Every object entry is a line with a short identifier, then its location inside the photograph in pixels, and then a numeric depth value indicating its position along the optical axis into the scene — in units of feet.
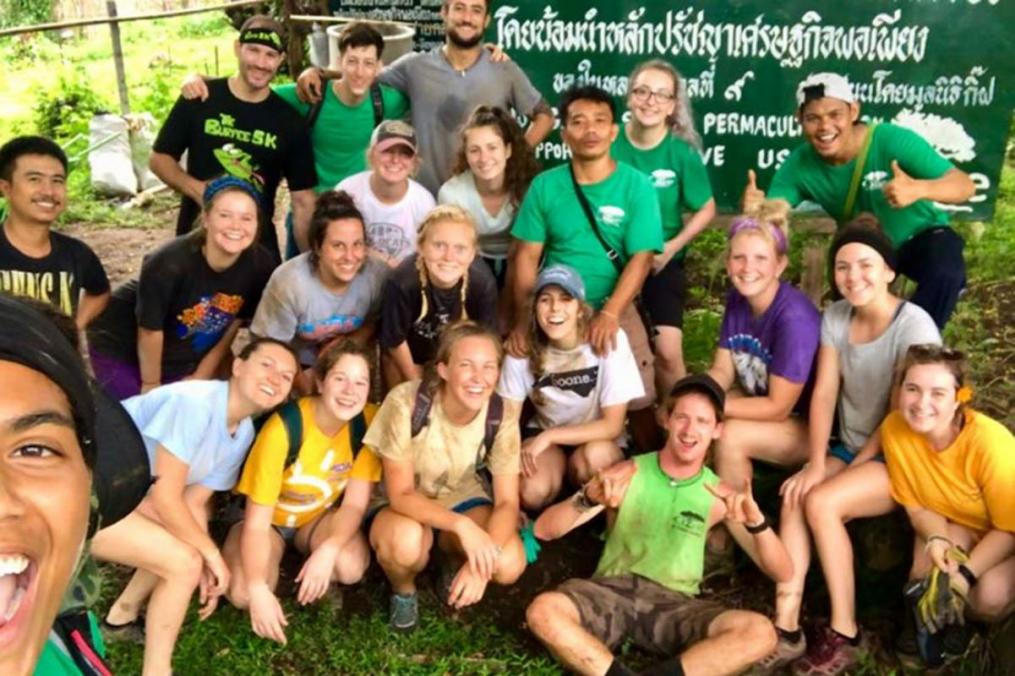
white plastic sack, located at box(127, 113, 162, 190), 30.04
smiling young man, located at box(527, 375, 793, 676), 11.40
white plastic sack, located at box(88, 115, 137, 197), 29.32
